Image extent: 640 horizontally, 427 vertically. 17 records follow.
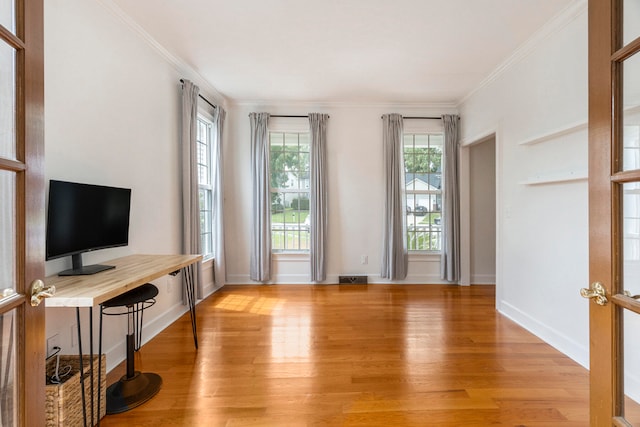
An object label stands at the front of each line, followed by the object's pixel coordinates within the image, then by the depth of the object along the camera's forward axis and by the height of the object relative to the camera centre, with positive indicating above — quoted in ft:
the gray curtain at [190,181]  9.70 +1.24
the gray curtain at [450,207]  13.43 +0.38
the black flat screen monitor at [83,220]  4.96 -0.11
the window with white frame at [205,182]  11.97 +1.49
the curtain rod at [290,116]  13.73 +4.97
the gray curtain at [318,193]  13.47 +1.08
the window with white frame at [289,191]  14.14 +1.24
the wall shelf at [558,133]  6.67 +2.19
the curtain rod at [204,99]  11.19 +4.88
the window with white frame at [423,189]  14.12 +1.33
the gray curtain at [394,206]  13.47 +0.43
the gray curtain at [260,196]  13.44 +0.93
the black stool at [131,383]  5.43 -3.63
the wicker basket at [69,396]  4.38 -3.07
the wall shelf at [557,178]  6.73 +0.99
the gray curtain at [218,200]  12.55 +0.69
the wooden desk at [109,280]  4.00 -1.18
